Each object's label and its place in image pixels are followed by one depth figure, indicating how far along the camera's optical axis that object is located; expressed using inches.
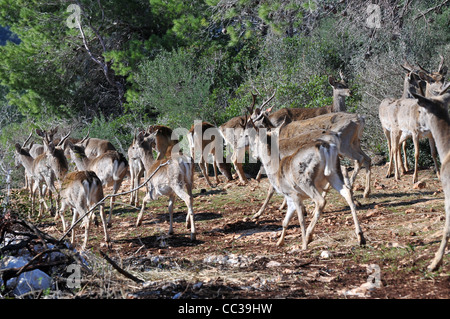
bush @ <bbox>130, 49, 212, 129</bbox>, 660.1
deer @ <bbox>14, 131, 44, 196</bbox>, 644.6
